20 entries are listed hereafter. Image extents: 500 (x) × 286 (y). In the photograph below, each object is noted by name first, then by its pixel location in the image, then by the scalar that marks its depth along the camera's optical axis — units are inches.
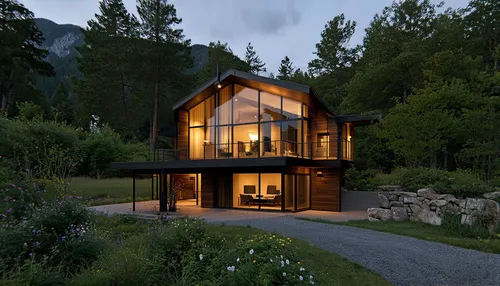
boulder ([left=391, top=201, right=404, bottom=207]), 425.7
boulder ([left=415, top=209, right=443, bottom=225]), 375.9
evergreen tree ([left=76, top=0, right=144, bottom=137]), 1144.8
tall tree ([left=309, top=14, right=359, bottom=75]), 1242.0
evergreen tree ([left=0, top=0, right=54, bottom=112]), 1039.6
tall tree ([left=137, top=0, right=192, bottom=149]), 1077.8
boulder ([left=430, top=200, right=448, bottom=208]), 378.9
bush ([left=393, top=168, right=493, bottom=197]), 382.0
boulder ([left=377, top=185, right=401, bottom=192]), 452.1
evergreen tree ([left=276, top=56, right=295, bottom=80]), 1550.2
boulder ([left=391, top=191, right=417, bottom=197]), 415.4
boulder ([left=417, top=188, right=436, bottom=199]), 398.9
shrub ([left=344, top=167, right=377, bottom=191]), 577.0
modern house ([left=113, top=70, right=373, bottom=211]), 518.6
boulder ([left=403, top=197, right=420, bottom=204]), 411.7
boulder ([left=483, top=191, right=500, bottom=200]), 375.9
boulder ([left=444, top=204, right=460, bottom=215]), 370.9
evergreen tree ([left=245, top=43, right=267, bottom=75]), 1536.7
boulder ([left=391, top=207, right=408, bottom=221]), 417.7
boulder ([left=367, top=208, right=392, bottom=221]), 420.6
